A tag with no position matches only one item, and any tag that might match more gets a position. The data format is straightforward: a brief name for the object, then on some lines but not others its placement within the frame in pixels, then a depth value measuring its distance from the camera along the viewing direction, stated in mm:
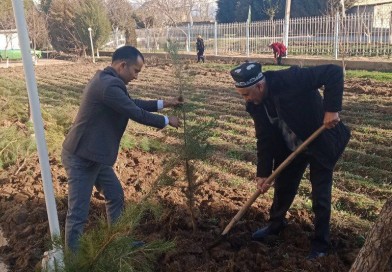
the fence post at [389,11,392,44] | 16566
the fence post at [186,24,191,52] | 28322
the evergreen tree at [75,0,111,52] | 33375
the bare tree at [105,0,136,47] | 35750
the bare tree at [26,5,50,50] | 30189
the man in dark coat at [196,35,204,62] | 23641
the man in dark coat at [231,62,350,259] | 3430
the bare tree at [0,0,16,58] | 28519
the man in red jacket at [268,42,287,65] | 19500
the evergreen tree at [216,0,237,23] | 41969
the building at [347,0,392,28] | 18228
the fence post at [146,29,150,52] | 33562
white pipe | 3092
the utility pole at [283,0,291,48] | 21095
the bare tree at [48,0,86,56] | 35406
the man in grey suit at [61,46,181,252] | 3484
